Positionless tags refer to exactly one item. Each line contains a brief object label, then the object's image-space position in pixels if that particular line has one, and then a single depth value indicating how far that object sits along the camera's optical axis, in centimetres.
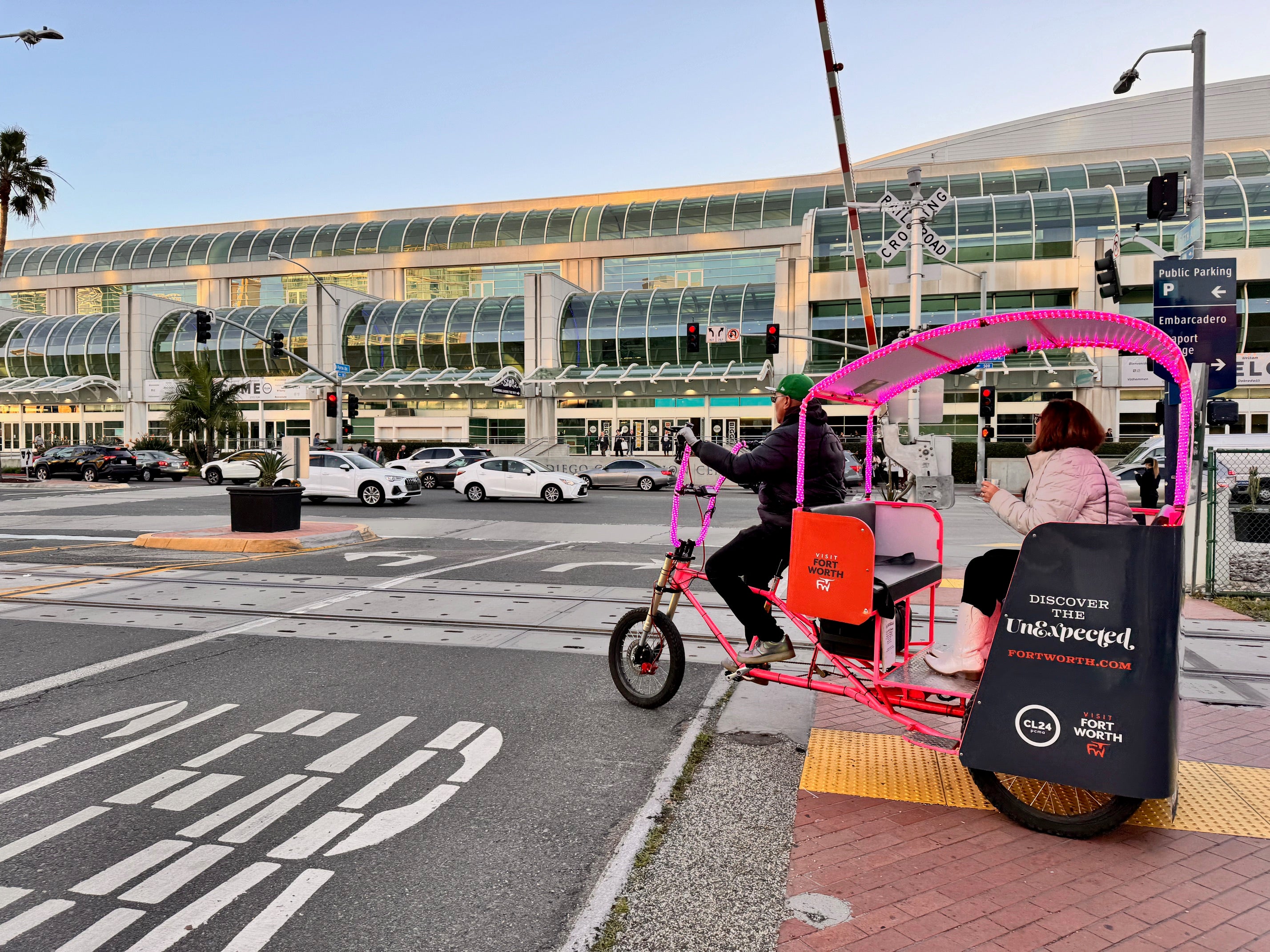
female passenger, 382
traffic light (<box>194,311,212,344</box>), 3128
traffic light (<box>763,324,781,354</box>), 2928
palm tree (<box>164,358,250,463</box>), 4662
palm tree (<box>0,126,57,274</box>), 3788
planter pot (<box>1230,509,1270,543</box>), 1455
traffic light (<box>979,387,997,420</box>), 3186
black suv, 3841
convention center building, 4206
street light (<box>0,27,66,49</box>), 1399
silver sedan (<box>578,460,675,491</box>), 3428
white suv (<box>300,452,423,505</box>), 2480
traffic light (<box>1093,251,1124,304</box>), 1500
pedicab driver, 493
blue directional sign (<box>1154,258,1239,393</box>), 892
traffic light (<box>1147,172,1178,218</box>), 1225
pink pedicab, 348
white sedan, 2681
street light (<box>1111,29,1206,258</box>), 1095
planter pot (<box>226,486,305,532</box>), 1512
